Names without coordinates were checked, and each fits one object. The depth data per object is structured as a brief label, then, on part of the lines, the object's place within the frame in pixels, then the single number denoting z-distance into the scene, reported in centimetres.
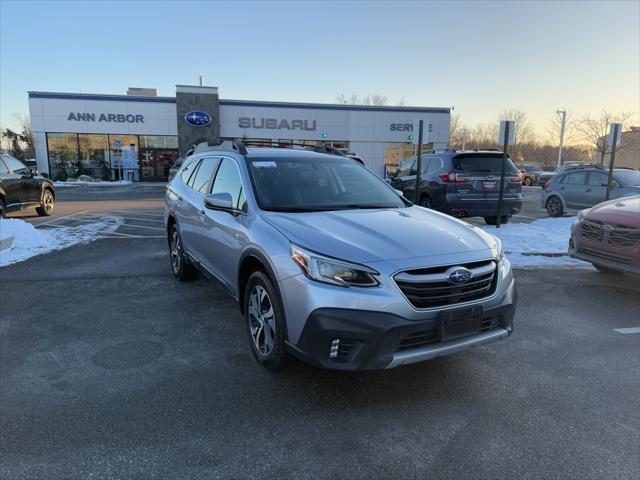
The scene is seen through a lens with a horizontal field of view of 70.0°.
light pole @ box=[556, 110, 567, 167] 4931
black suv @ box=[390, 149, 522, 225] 981
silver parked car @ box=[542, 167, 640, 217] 1217
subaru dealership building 2952
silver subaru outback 293
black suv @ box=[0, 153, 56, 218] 1120
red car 582
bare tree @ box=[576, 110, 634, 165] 4143
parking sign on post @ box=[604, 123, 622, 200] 1148
